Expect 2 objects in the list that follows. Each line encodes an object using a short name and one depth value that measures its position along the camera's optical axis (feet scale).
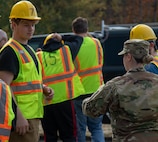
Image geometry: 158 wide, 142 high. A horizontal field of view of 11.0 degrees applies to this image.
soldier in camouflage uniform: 22.39
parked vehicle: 46.91
